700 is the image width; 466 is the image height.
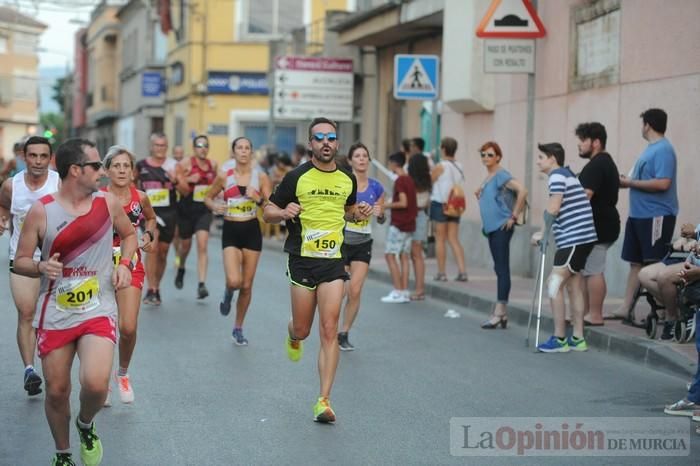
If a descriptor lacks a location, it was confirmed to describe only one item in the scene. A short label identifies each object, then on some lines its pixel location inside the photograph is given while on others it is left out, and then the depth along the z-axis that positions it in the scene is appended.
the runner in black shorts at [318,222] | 8.98
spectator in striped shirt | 12.18
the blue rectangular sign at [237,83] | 43.75
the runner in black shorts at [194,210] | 16.78
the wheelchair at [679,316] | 11.49
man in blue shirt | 13.03
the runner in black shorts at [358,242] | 12.35
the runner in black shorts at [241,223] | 12.57
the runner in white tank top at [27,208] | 9.32
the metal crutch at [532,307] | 12.69
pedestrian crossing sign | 20.84
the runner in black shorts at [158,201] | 15.56
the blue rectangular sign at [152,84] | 50.31
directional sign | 30.98
